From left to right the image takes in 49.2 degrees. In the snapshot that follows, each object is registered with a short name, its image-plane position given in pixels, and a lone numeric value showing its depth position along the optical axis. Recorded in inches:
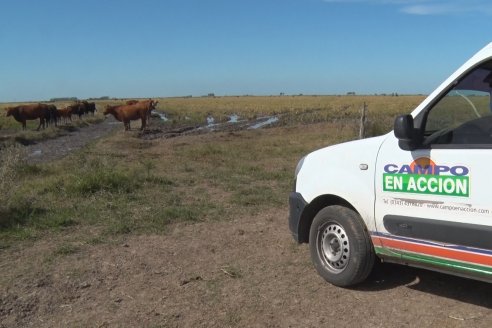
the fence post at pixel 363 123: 641.6
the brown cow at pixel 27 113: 1397.1
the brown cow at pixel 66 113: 1659.7
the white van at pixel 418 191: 157.8
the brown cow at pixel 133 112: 1224.8
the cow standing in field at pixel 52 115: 1450.4
